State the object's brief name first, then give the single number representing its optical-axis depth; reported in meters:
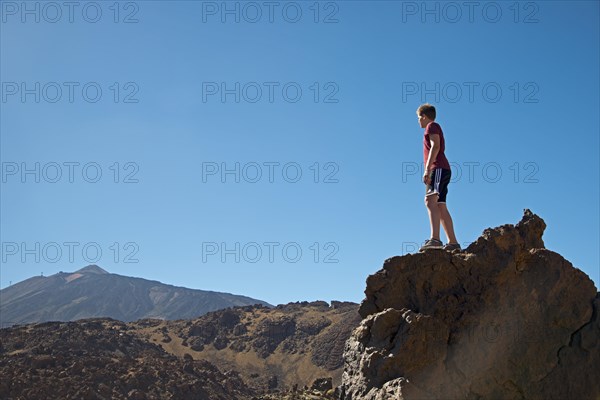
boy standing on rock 8.97
